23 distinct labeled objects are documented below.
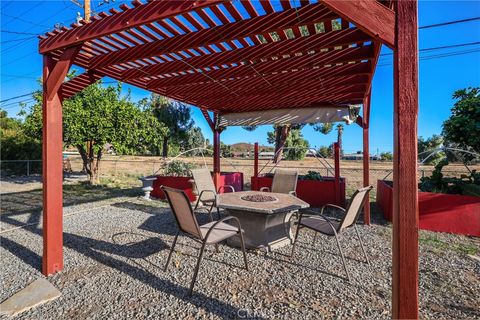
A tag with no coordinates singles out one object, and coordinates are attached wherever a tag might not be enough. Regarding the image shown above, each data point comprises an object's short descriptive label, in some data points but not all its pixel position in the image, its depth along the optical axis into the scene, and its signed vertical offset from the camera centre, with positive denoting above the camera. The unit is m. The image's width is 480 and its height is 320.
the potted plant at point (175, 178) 6.76 -0.54
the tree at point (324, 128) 21.92 +2.61
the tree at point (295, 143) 23.48 +1.48
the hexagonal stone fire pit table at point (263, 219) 3.31 -0.85
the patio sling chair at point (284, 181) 5.20 -0.48
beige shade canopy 5.68 +1.08
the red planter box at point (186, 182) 6.74 -0.68
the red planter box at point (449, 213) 4.09 -0.95
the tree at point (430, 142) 29.74 +1.90
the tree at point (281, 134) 18.00 +1.76
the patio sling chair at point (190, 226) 2.50 -0.72
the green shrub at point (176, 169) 7.81 -0.32
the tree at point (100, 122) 8.03 +1.24
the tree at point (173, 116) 21.02 +3.63
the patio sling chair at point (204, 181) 5.37 -0.49
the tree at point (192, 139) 22.95 +1.95
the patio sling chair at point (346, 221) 2.78 -0.75
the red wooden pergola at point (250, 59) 1.47 +1.29
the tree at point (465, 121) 4.38 +0.65
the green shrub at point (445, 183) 4.82 -0.52
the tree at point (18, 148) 12.78 +0.64
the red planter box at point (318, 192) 6.00 -0.83
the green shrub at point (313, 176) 6.53 -0.48
